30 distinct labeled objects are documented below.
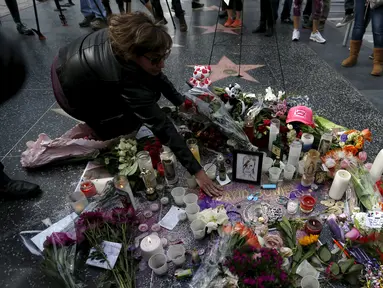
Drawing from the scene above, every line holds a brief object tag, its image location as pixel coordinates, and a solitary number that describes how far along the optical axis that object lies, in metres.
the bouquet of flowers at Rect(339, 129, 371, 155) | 1.94
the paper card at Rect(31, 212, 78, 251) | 1.62
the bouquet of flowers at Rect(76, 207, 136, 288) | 1.45
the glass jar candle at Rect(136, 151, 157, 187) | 1.91
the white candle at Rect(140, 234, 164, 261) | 1.47
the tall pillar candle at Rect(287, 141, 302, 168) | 1.87
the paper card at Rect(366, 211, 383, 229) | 1.38
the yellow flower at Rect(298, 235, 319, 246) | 1.46
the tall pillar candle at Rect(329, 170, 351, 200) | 1.68
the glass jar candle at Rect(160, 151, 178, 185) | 1.90
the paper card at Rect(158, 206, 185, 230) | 1.71
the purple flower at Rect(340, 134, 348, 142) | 2.02
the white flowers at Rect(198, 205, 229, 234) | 1.56
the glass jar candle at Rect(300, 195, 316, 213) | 1.68
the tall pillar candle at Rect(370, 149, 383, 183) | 1.70
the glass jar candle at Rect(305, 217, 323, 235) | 1.53
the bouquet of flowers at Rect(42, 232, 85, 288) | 1.37
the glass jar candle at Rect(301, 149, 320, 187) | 1.76
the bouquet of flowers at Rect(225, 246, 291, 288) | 1.14
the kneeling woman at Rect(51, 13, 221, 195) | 1.54
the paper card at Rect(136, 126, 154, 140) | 2.30
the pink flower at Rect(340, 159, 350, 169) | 1.78
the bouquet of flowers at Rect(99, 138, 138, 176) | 1.99
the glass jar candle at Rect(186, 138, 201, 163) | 1.98
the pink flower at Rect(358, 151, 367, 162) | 1.87
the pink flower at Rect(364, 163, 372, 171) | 1.85
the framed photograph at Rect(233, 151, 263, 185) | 1.79
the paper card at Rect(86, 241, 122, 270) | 1.48
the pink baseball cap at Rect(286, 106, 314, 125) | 2.12
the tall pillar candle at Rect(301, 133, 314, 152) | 2.02
